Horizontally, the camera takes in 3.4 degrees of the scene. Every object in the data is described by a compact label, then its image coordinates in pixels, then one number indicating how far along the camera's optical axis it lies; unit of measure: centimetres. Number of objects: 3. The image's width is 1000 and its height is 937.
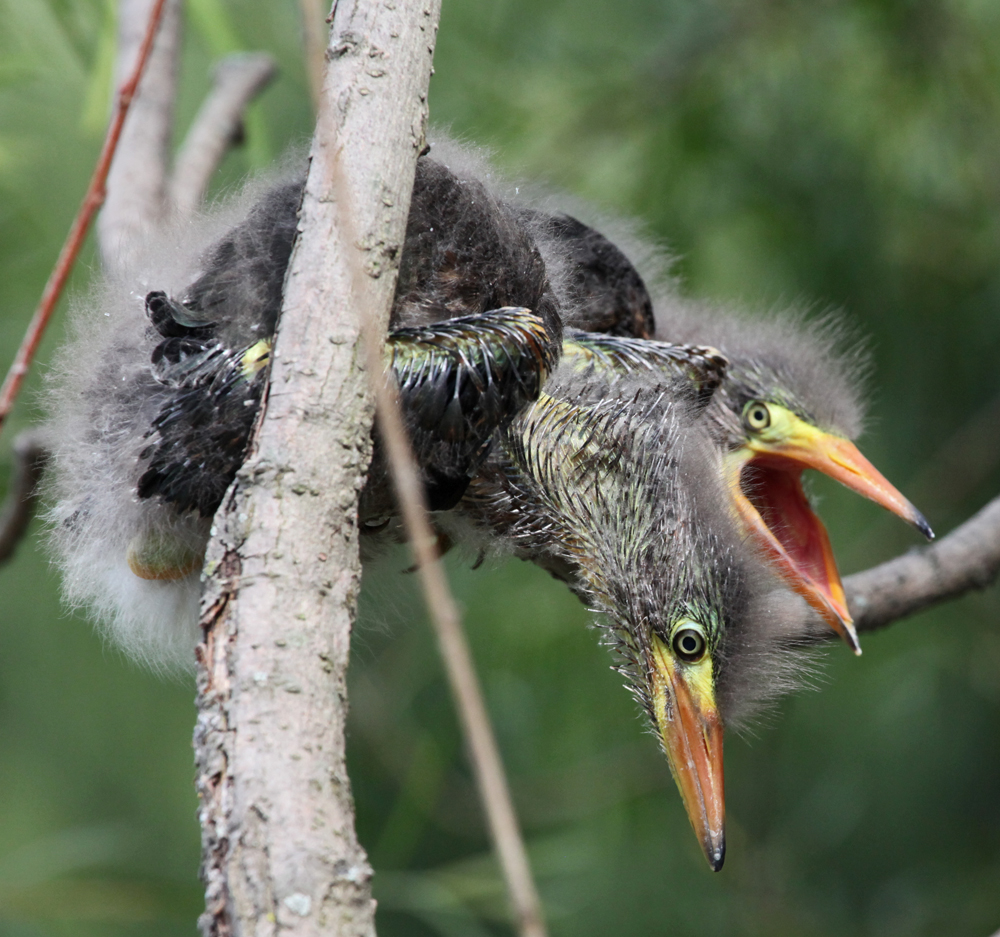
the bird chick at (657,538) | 335
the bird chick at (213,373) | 333
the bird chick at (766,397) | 341
